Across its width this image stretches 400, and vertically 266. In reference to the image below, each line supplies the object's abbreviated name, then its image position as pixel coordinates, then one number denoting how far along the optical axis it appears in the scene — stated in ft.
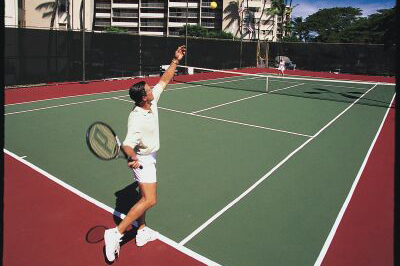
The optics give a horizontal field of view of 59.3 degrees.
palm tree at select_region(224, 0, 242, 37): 252.42
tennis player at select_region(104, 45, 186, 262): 13.65
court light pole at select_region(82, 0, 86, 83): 66.00
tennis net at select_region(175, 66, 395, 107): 62.23
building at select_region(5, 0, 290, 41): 257.55
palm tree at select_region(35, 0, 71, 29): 114.83
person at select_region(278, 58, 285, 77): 94.12
